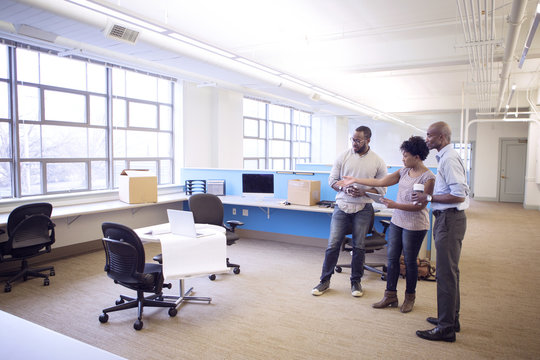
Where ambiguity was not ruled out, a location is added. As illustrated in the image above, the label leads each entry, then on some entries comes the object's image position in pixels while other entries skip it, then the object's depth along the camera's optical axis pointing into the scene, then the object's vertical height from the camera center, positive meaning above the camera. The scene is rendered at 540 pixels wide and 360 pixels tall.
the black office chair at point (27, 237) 3.86 -0.86
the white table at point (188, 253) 3.09 -0.80
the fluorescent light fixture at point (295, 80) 6.04 +1.35
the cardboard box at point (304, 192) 5.16 -0.45
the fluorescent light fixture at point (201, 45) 3.94 +1.24
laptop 3.21 -0.56
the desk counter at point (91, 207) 4.50 -0.67
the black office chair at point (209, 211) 4.44 -0.62
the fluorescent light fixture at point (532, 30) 3.08 +1.20
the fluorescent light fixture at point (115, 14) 3.21 +1.29
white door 11.77 -0.25
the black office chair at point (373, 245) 4.20 -0.95
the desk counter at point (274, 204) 4.80 -0.63
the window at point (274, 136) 9.86 +0.68
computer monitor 5.71 -0.39
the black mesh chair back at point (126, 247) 2.90 -0.69
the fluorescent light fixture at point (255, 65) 4.79 +1.24
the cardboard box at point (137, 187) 5.32 -0.42
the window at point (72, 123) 4.76 +0.49
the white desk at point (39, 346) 0.96 -0.50
